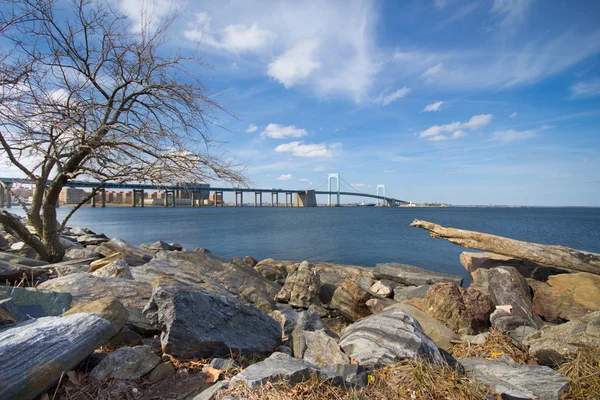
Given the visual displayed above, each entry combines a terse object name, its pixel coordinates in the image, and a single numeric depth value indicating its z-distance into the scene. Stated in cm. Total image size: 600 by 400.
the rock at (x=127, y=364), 262
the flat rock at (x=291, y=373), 244
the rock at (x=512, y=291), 672
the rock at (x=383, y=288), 1061
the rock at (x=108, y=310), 295
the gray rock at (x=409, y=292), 958
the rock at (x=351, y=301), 769
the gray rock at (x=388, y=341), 317
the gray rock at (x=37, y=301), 316
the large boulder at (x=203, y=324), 312
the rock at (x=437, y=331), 450
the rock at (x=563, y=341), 371
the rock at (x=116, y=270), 518
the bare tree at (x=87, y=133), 475
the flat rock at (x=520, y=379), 277
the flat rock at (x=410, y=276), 1169
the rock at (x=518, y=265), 1075
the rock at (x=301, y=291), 857
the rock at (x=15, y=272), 471
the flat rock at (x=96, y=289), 391
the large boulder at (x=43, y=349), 206
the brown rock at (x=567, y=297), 723
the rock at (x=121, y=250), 891
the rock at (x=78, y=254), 764
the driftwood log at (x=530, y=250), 961
